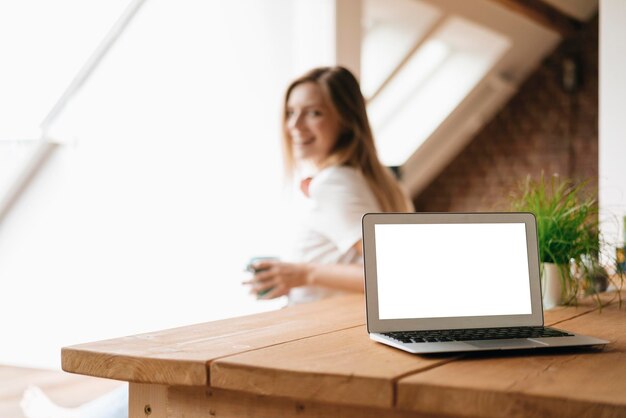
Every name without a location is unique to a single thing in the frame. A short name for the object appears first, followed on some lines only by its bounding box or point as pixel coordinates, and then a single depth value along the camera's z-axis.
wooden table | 1.09
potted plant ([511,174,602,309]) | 1.95
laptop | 1.47
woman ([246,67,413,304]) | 2.27
